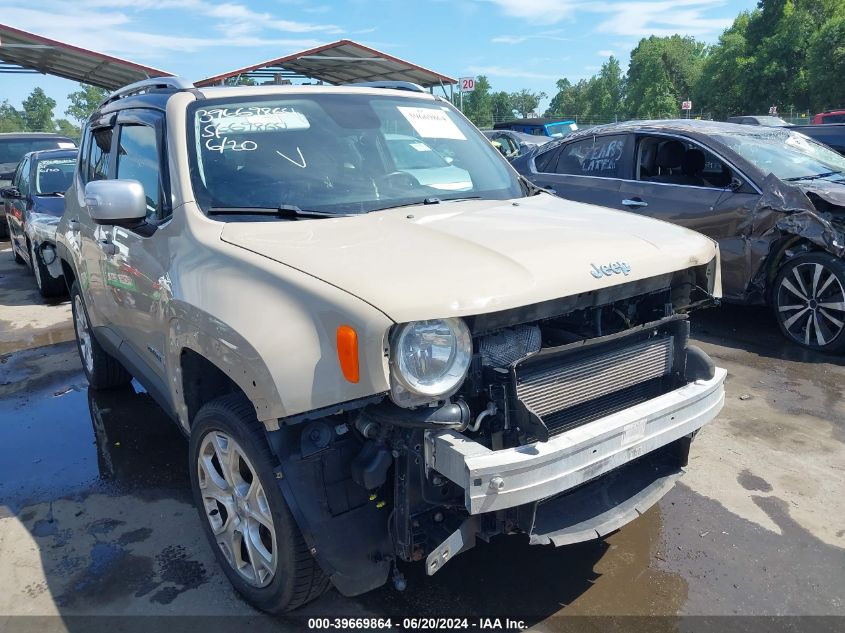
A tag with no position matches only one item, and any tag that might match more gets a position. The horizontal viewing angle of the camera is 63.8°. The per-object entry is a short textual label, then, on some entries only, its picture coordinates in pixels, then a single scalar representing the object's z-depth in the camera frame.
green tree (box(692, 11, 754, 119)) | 54.72
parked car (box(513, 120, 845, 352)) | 5.45
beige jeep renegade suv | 2.16
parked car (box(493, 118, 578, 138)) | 23.56
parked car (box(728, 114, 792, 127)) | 14.84
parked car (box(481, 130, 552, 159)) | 17.02
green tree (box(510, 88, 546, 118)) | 136.24
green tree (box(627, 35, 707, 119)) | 80.88
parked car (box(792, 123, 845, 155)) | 10.05
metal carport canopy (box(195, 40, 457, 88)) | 18.75
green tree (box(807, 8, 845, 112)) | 43.62
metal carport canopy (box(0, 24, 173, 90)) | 19.94
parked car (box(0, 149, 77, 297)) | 8.24
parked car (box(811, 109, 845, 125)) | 22.09
